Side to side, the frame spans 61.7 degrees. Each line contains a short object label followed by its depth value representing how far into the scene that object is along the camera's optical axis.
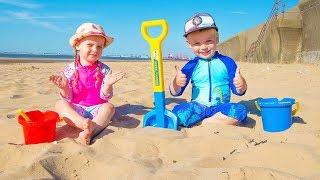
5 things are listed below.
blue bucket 1.85
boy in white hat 2.04
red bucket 1.66
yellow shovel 1.98
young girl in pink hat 2.04
